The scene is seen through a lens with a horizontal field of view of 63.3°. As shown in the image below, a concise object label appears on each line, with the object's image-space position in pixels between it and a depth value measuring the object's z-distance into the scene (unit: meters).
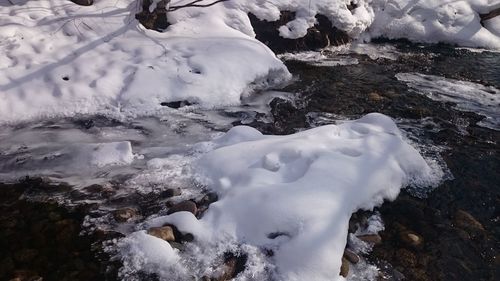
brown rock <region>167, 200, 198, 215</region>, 3.02
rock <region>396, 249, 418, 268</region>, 2.75
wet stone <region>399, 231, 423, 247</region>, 2.94
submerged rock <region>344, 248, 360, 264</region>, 2.70
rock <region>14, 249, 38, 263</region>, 2.62
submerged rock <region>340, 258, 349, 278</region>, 2.57
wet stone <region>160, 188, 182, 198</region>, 3.22
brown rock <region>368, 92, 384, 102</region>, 5.44
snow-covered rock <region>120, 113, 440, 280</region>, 2.64
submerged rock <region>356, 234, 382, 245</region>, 2.91
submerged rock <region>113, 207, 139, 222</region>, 2.97
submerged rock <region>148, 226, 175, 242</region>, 2.75
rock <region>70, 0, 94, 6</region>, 5.94
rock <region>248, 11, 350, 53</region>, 6.94
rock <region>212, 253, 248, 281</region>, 2.51
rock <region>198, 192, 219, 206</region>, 3.14
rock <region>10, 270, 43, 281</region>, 2.46
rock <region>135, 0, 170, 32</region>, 5.78
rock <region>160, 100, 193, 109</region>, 4.89
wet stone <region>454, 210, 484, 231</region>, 3.14
